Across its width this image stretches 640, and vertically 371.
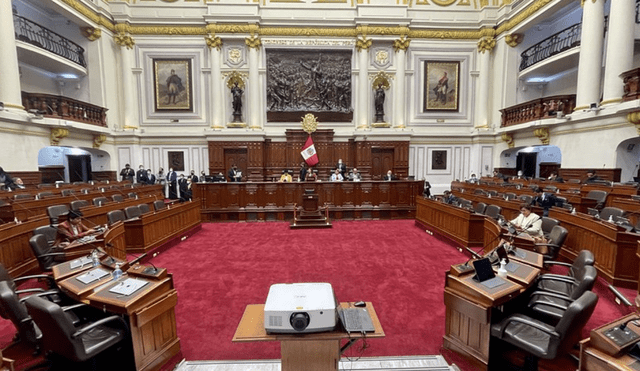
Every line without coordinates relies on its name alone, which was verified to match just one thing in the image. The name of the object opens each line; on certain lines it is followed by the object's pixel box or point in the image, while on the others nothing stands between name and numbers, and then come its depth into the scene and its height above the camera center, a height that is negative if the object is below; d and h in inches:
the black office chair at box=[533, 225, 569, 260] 161.5 -45.2
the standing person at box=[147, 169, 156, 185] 490.2 -27.3
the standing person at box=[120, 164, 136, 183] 505.0 -17.9
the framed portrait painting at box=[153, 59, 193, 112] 524.7 +138.8
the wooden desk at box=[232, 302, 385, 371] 71.9 -46.4
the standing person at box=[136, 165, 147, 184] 486.9 -22.1
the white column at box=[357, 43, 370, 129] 523.2 +133.6
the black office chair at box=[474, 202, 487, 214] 244.1 -37.8
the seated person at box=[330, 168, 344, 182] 415.8 -20.3
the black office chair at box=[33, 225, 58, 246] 169.5 -40.9
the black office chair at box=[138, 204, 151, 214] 248.8 -39.0
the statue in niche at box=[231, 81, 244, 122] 514.0 +107.5
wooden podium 321.7 -56.9
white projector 68.4 -35.4
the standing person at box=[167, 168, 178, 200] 472.7 -36.0
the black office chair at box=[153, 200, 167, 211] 260.4 -38.0
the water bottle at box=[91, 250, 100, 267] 123.6 -41.2
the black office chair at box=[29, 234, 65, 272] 148.3 -46.8
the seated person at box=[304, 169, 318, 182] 389.2 -20.3
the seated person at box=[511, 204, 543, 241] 180.9 -38.6
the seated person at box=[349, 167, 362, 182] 410.0 -20.2
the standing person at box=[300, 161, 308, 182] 436.1 -16.9
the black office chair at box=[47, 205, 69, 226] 194.7 -36.1
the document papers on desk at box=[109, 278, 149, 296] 98.1 -42.4
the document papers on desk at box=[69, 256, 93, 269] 120.8 -41.9
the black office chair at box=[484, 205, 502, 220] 225.5 -38.2
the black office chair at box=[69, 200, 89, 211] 229.1 -34.1
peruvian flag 498.3 +16.2
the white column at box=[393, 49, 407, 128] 526.9 +126.4
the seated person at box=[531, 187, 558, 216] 226.9 -29.9
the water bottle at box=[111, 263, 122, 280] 109.8 -41.5
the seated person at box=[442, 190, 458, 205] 280.0 -35.4
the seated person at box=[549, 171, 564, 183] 366.4 -20.4
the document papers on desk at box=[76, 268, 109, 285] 106.3 -42.0
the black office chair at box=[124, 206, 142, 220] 234.2 -40.0
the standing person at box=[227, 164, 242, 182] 417.1 -18.7
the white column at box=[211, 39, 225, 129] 513.7 +127.7
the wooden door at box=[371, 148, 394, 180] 537.0 +1.1
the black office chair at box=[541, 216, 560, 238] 183.1 -39.0
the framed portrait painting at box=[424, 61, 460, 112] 544.4 +142.7
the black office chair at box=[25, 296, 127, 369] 80.0 -47.5
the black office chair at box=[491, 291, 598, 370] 80.7 -51.6
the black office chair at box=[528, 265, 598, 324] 95.3 -46.9
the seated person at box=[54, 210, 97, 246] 167.8 -39.4
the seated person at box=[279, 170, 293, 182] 423.2 -22.2
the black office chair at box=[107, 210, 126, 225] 211.2 -39.6
